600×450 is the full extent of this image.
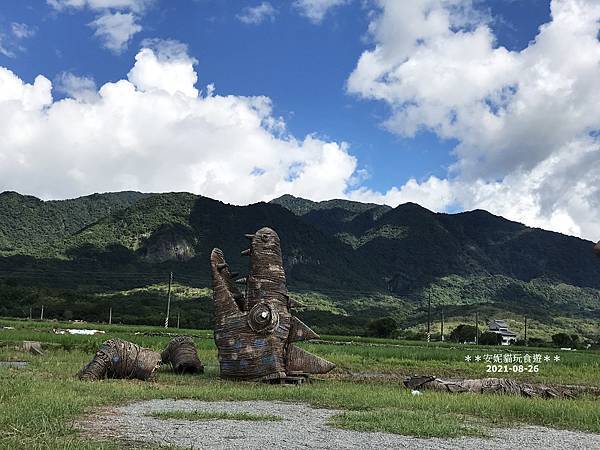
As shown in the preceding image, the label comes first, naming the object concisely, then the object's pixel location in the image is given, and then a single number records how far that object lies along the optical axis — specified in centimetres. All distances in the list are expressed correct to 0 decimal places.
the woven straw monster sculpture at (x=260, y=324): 1571
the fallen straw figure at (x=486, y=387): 1409
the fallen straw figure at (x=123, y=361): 1438
